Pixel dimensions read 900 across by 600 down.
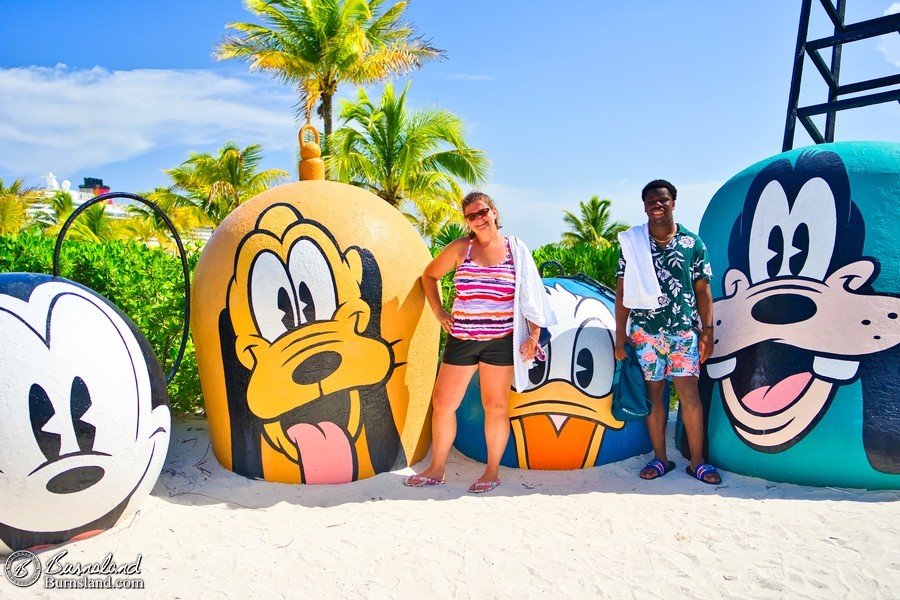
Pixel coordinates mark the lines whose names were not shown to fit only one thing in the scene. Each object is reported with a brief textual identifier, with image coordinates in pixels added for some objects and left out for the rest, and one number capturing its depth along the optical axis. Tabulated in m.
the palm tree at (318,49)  19.06
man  3.93
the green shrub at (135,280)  4.77
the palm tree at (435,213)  19.67
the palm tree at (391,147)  18.80
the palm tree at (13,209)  20.12
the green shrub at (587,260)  7.27
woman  3.90
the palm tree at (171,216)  23.62
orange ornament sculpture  3.83
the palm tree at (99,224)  22.14
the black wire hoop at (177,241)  3.37
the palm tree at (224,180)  23.56
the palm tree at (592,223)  30.70
